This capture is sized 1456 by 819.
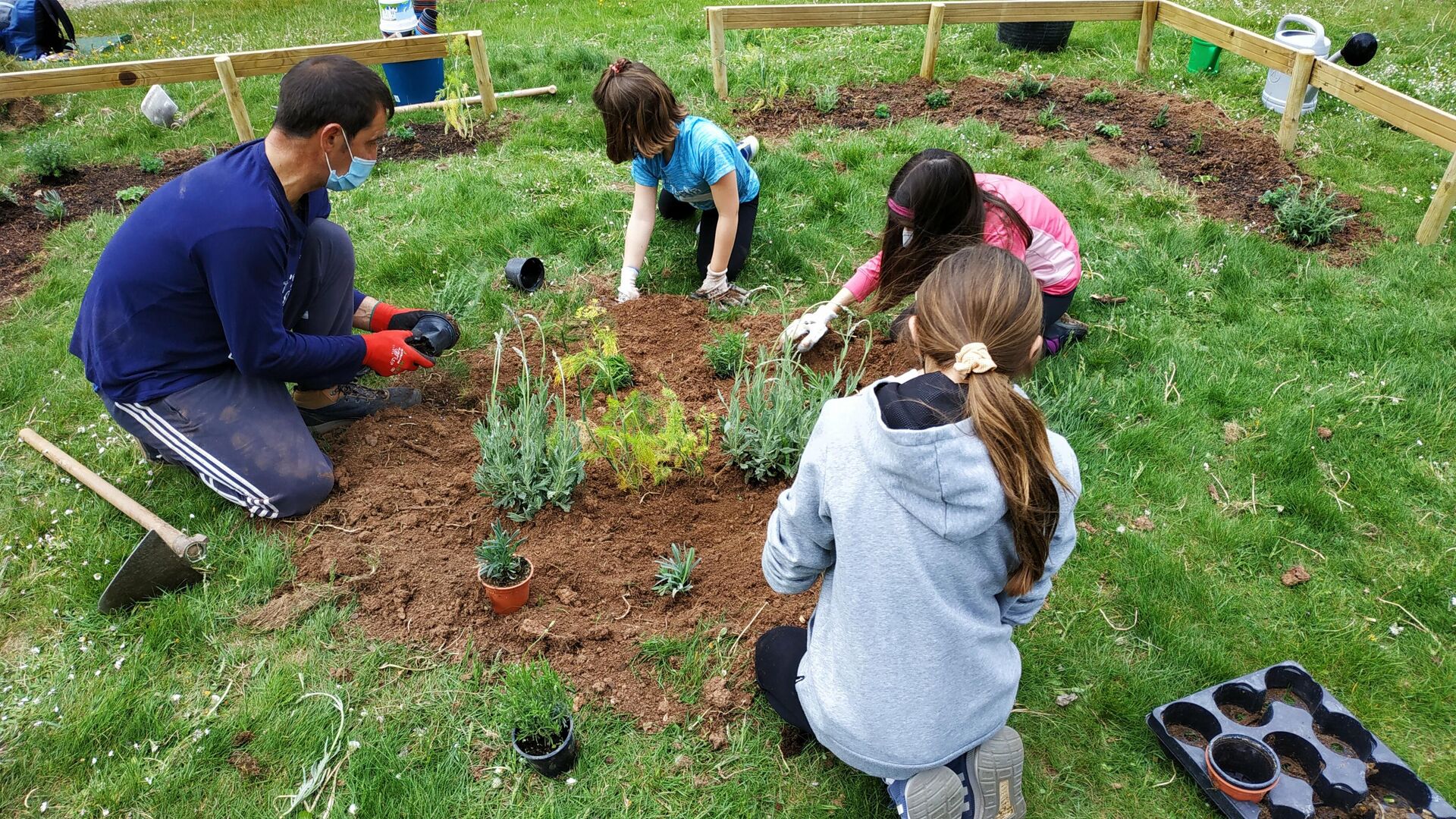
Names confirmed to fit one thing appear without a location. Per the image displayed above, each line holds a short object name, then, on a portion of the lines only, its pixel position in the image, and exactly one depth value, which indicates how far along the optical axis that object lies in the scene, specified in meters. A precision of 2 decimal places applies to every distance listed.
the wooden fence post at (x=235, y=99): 5.52
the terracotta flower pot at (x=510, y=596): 2.62
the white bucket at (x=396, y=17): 6.77
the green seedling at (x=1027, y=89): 6.39
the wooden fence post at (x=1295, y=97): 5.28
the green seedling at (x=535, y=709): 2.22
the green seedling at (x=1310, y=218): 4.57
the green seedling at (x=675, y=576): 2.73
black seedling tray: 2.18
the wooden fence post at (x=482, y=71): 6.17
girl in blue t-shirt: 3.77
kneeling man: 2.75
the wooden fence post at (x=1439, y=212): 4.35
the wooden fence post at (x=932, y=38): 6.47
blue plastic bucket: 6.57
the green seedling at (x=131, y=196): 5.43
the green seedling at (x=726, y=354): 3.63
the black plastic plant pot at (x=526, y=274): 4.13
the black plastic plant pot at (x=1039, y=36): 7.30
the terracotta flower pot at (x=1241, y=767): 2.14
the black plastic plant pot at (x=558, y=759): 2.21
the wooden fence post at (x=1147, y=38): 6.64
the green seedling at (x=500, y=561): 2.60
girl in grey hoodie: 1.62
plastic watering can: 5.96
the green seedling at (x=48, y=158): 5.70
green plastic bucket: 6.74
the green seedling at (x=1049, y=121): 5.94
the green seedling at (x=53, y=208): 5.20
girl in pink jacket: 3.07
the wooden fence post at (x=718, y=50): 6.23
